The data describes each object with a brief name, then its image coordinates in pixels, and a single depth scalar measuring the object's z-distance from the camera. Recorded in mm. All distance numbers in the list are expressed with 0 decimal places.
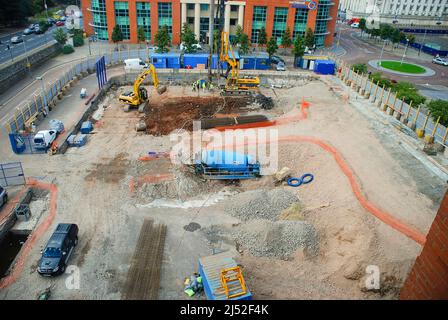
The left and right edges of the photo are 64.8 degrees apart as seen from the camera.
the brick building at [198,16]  68875
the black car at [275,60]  62841
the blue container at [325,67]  57375
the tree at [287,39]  67744
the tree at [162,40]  58656
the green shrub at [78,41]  68125
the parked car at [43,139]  31464
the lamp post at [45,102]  39131
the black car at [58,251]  18875
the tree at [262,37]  68750
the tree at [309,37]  67562
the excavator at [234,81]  46438
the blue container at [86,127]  35750
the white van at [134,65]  54959
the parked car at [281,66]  58831
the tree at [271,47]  59250
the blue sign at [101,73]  45891
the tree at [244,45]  62497
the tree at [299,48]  59344
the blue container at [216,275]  16250
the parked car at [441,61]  72812
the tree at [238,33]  65000
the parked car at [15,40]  64438
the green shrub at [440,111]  35031
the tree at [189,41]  60394
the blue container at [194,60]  56594
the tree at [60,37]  64312
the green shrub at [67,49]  63791
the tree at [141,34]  66250
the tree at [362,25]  96494
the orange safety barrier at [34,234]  19312
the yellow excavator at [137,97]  41562
